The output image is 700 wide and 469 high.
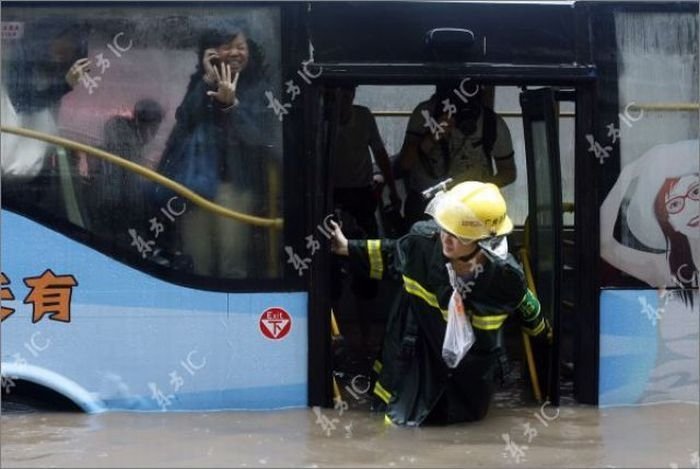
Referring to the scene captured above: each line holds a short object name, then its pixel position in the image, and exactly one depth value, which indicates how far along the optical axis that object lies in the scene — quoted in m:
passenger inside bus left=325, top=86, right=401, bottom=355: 6.71
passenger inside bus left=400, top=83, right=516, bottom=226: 6.38
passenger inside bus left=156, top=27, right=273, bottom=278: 5.40
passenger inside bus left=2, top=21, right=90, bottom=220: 5.35
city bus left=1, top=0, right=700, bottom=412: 5.37
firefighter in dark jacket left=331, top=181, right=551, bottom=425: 5.28
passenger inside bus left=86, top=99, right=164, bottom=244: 5.41
